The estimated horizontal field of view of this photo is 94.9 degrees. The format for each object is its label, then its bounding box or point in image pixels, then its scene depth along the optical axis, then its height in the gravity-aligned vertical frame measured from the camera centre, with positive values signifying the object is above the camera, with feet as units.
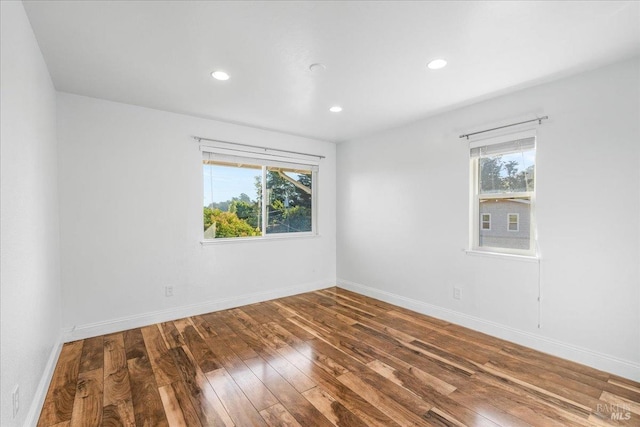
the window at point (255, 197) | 12.67 +0.65
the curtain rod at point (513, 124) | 8.79 +2.73
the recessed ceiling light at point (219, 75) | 8.14 +3.83
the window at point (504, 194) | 9.39 +0.53
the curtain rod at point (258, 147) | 11.95 +2.91
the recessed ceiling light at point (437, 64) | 7.50 +3.80
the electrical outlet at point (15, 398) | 4.80 -3.14
